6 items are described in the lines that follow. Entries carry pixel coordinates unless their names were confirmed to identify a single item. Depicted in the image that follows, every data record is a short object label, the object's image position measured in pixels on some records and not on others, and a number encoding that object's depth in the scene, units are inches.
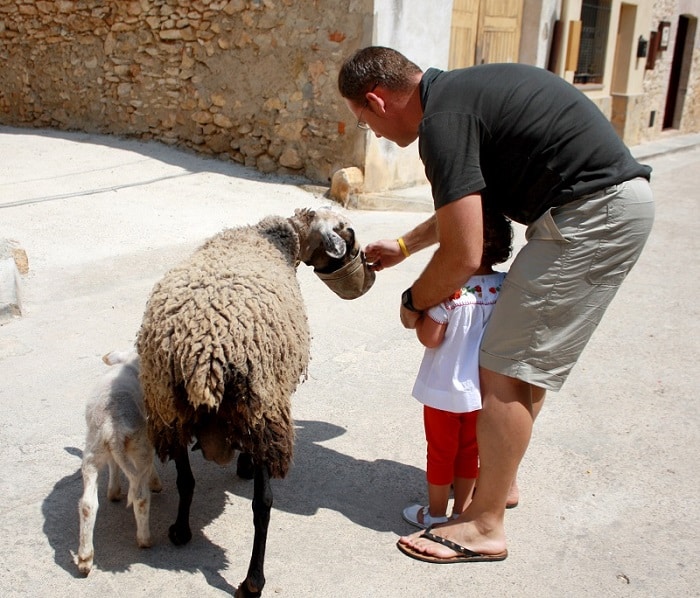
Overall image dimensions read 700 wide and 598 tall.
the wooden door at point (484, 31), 393.1
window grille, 532.1
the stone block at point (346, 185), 322.3
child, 107.4
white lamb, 102.6
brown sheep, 95.7
